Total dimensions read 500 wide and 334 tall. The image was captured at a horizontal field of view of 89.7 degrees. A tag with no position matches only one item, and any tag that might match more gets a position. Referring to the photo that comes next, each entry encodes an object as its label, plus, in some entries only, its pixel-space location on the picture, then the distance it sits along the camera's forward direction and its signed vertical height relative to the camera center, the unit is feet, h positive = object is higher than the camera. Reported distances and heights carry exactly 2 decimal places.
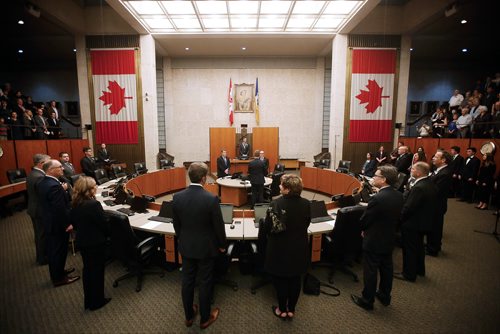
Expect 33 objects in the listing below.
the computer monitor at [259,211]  12.70 -3.94
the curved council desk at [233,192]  23.18 -5.42
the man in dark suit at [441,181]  13.06 -2.40
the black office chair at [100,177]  22.52 -4.01
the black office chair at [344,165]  31.51 -3.88
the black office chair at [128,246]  10.23 -4.83
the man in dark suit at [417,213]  10.60 -3.33
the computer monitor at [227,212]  12.63 -3.99
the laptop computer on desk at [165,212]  13.07 -4.13
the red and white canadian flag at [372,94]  33.32 +5.39
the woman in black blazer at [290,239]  7.82 -3.34
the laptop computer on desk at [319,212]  13.01 -4.13
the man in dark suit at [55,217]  10.30 -3.53
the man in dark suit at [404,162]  23.30 -2.53
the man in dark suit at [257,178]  20.79 -3.70
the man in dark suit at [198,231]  7.77 -3.09
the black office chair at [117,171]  26.48 -4.37
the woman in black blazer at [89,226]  8.69 -3.26
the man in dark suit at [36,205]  11.72 -3.48
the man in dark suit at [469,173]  23.49 -3.61
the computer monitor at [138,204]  14.35 -4.06
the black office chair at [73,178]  19.12 -3.48
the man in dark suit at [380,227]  8.84 -3.30
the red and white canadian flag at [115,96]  33.19 +4.90
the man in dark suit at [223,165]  27.68 -3.55
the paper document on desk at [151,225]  12.05 -4.46
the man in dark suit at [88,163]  26.71 -3.26
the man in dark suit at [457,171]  22.90 -3.54
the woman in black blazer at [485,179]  22.52 -3.97
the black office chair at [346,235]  10.74 -4.39
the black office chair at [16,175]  22.45 -3.93
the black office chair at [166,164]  33.66 -4.15
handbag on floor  10.87 -6.66
